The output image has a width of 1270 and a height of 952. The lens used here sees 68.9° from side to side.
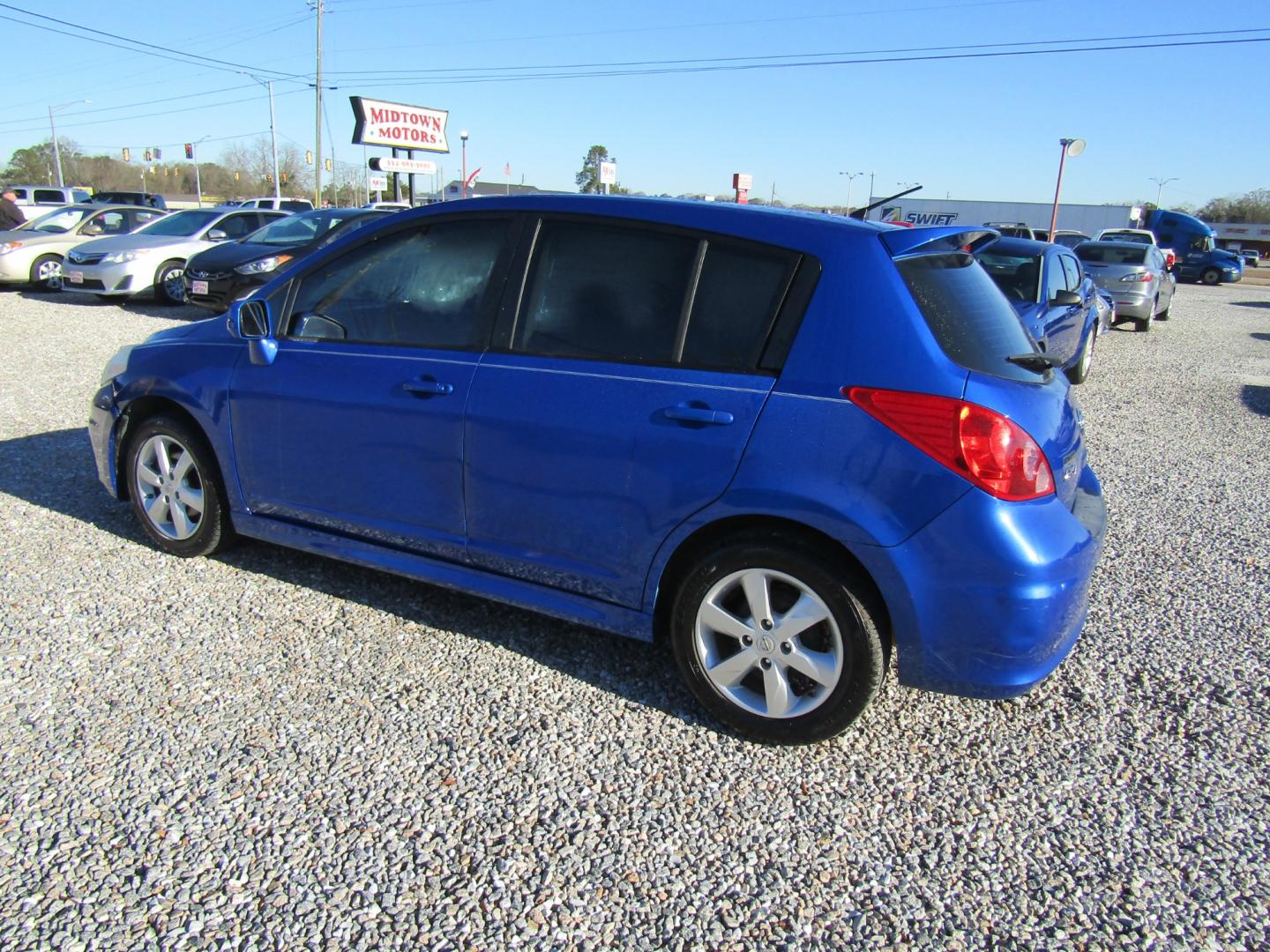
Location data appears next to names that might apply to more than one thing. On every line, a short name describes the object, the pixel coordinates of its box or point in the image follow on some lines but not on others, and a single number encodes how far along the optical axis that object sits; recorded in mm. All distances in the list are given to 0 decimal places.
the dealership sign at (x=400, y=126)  22766
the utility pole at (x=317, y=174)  39081
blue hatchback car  2682
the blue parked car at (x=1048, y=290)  8664
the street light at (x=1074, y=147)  22125
